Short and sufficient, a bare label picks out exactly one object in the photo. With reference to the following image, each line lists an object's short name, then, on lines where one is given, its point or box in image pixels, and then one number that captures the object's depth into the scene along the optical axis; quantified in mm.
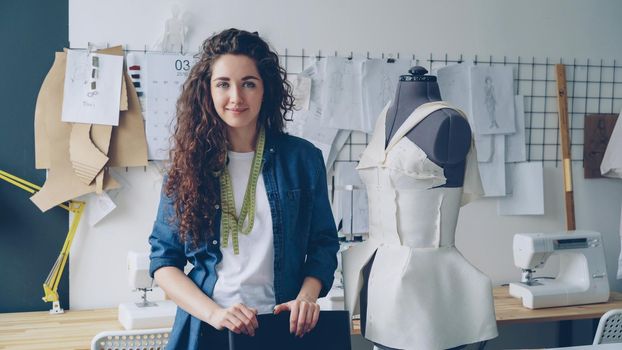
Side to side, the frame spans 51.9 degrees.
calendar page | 2375
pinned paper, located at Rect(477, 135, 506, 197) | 2736
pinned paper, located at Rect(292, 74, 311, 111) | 2541
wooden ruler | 2783
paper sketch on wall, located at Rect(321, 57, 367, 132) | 2564
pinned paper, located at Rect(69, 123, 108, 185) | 2285
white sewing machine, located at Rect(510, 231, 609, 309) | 2396
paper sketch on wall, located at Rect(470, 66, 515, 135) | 2713
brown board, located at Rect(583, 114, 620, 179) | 2863
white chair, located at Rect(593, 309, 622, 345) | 2145
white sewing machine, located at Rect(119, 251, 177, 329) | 2070
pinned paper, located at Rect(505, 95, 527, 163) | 2770
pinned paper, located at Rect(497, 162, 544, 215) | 2770
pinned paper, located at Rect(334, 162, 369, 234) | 2582
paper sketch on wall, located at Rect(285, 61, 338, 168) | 2545
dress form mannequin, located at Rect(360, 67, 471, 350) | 1680
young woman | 1308
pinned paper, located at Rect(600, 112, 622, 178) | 2758
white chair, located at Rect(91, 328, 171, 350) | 1861
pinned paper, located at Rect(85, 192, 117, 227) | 2357
